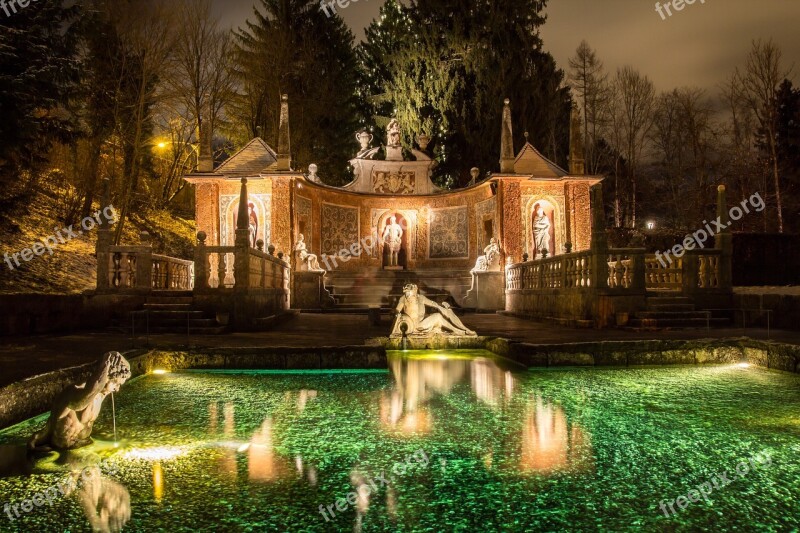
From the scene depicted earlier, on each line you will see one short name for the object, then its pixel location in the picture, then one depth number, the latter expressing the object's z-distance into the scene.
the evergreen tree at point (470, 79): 30.70
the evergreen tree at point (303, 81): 34.88
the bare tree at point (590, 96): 34.66
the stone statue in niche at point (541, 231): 22.72
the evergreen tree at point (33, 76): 13.16
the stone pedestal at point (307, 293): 19.80
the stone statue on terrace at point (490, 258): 20.45
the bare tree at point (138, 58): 24.53
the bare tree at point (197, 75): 28.56
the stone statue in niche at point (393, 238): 24.23
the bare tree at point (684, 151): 31.75
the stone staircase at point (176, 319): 11.41
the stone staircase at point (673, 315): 12.12
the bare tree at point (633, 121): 34.75
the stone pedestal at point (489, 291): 20.30
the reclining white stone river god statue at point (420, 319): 9.51
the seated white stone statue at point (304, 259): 20.38
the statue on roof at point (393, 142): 25.42
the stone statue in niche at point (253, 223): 21.66
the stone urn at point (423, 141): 25.80
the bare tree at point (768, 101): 26.95
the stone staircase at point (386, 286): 20.83
